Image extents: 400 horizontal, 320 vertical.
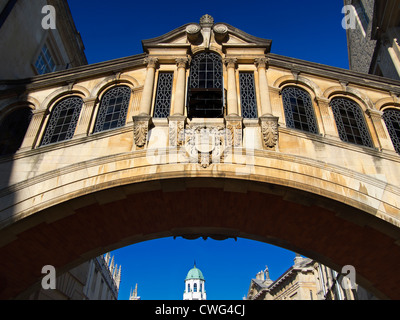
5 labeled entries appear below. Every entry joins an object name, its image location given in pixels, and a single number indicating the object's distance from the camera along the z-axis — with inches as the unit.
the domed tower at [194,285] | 4028.1
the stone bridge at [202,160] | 372.5
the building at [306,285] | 990.0
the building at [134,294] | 2385.2
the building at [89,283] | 623.9
